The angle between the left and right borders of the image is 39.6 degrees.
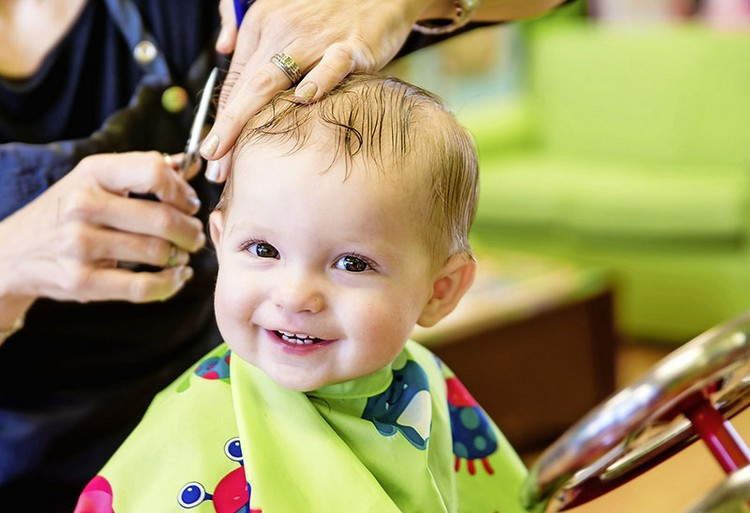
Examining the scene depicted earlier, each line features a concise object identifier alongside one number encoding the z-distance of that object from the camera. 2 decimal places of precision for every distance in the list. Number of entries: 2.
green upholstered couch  3.97
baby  0.97
